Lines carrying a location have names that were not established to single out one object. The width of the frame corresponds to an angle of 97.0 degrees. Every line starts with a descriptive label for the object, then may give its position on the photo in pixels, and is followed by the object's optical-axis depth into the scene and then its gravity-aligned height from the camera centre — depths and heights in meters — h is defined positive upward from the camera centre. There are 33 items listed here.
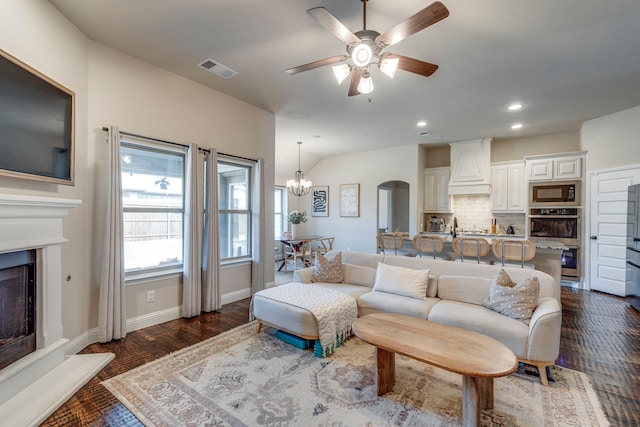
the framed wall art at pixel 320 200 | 8.32 +0.32
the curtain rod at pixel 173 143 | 2.95 +0.82
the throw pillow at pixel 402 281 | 3.19 -0.81
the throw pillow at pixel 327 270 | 3.82 -0.81
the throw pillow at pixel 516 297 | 2.52 -0.78
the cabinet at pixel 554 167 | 5.41 +0.90
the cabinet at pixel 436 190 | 6.87 +0.53
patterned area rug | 1.87 -1.37
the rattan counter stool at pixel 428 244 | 4.16 -0.48
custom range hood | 6.27 +1.02
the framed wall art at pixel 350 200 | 7.71 +0.31
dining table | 6.40 -0.76
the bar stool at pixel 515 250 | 3.59 -0.49
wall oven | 5.45 -0.35
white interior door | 4.68 -0.26
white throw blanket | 2.71 -0.97
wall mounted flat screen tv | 1.90 +0.63
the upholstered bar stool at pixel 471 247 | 3.89 -0.49
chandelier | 7.20 +0.70
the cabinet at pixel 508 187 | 6.02 +0.54
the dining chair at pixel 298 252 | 6.39 -0.96
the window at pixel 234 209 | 4.29 +0.02
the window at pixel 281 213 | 8.63 -0.08
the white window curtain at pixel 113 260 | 2.89 -0.53
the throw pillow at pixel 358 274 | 3.75 -0.86
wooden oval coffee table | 1.67 -0.91
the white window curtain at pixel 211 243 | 3.80 -0.45
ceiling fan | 1.79 +1.23
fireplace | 1.90 -0.83
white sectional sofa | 2.28 -0.96
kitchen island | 3.74 -0.64
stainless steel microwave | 5.48 +0.38
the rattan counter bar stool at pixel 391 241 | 4.60 -0.50
